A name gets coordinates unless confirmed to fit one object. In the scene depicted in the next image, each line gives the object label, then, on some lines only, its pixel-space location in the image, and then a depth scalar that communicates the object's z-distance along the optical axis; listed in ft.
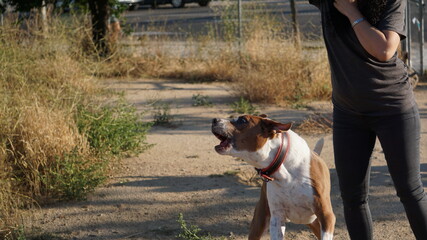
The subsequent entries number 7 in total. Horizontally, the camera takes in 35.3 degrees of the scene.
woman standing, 10.62
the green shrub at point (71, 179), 18.57
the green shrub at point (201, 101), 30.37
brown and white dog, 12.57
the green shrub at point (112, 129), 20.98
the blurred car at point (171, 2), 83.83
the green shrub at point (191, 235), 14.56
